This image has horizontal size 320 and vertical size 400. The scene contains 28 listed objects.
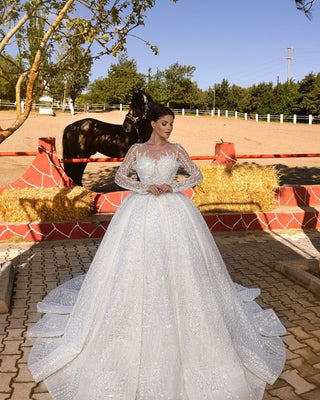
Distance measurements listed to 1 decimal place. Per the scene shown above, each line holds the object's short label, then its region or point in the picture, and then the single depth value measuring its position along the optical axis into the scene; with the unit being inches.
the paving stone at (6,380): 124.3
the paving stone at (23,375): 129.3
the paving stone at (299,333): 157.6
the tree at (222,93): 2861.7
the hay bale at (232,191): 321.4
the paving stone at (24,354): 140.2
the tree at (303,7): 213.0
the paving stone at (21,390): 120.5
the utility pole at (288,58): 2848.2
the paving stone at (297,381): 125.8
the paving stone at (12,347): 145.8
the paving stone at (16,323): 164.7
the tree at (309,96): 1870.1
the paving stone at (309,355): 141.6
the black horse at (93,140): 381.4
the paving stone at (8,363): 135.1
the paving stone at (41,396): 120.3
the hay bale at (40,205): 283.6
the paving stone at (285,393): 121.6
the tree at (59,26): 196.0
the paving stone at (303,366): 134.2
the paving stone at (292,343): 150.0
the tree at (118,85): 2263.8
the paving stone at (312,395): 121.3
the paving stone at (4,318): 169.3
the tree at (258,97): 2401.9
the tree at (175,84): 2619.1
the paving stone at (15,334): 156.5
